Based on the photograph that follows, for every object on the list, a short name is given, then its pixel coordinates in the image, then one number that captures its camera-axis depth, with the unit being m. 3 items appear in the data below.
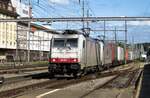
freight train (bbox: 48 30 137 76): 26.28
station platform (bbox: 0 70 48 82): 25.52
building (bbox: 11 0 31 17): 96.34
